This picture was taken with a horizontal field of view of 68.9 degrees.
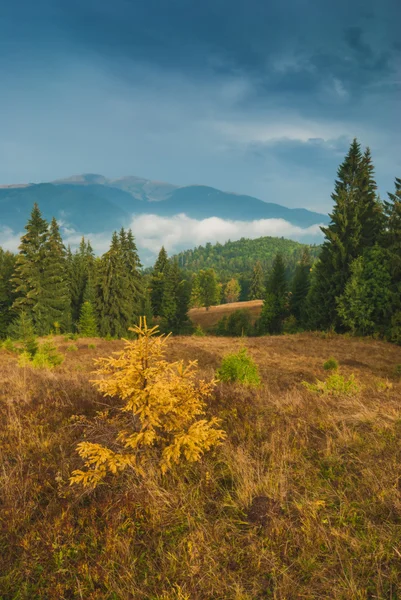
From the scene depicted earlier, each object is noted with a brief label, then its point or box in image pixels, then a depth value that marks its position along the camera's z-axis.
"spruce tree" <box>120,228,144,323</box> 52.88
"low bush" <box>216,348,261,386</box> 9.88
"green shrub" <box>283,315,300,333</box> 40.37
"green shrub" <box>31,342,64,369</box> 13.59
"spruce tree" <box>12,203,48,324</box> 38.72
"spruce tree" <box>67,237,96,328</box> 50.09
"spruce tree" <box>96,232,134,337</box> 45.53
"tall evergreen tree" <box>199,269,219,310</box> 95.88
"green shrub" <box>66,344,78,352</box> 22.94
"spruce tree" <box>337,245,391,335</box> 28.14
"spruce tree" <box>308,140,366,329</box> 31.53
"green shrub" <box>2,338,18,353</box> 21.21
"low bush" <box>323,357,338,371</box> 15.60
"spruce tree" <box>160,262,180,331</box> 62.59
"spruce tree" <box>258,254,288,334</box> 53.97
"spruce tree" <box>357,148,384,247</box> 31.44
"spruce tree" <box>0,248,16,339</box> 45.66
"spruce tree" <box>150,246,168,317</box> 64.97
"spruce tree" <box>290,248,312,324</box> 53.41
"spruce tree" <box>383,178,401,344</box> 26.55
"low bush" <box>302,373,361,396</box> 7.72
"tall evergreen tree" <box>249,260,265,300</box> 108.19
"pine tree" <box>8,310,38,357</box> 15.84
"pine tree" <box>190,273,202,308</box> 96.50
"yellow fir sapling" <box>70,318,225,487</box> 3.56
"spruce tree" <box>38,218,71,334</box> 39.41
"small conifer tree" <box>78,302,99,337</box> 43.24
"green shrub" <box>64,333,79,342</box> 29.56
